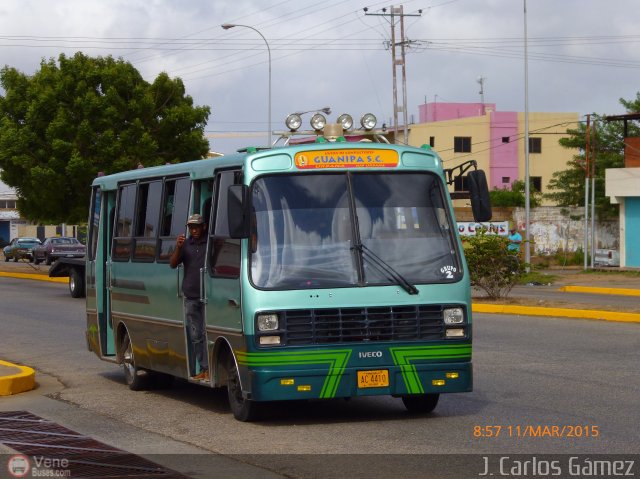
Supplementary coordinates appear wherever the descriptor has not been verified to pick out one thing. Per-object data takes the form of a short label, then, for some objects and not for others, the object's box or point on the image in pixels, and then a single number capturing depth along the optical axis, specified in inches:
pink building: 3164.4
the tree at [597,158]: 2340.1
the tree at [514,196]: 2849.9
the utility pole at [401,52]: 2262.2
